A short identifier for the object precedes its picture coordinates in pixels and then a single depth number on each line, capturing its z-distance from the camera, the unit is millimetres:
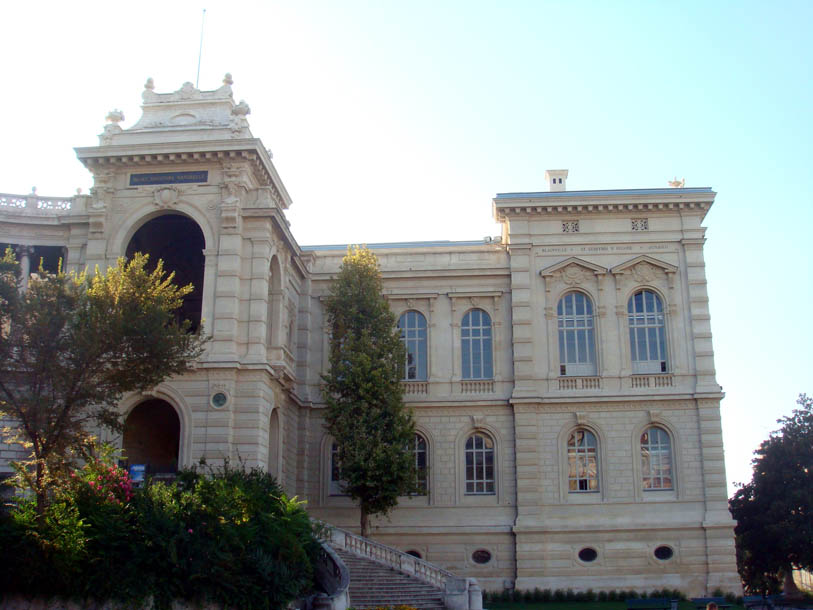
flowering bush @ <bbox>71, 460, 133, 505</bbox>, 24234
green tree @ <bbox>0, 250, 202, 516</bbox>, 24500
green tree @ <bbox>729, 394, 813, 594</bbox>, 37906
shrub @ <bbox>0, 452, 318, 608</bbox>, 22672
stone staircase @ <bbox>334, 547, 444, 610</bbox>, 28172
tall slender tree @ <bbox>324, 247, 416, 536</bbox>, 34625
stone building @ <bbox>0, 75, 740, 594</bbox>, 34438
